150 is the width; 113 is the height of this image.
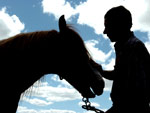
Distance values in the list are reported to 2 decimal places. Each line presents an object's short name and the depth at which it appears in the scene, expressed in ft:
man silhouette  7.15
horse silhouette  9.98
